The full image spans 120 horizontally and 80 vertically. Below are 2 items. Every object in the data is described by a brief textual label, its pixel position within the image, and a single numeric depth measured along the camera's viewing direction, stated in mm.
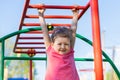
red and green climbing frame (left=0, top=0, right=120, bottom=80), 1771
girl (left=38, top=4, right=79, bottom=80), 2105
